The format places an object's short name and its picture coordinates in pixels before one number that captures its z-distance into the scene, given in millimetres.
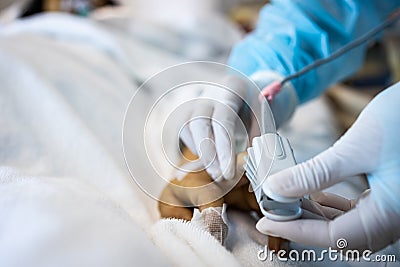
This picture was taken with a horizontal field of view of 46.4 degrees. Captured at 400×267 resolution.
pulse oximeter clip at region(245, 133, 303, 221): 376
